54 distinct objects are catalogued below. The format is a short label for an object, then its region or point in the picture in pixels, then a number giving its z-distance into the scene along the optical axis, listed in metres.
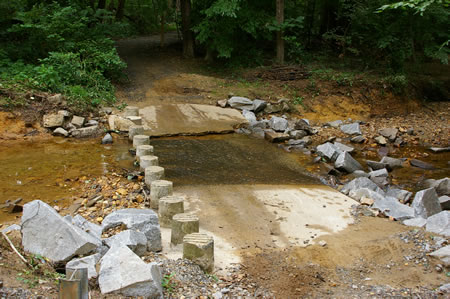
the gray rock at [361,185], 8.34
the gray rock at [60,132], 10.65
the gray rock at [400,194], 8.41
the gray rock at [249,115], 12.91
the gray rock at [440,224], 6.15
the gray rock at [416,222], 6.70
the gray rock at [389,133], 12.65
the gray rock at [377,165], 10.20
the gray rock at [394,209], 7.09
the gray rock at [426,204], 7.29
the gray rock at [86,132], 10.69
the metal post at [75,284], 3.07
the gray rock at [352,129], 12.90
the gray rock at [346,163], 9.80
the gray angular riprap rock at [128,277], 3.93
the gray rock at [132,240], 4.74
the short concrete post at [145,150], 8.58
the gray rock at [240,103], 13.61
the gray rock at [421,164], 10.64
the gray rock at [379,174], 9.41
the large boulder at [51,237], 4.35
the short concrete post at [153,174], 7.32
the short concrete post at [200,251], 4.98
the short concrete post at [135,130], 10.38
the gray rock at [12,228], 5.10
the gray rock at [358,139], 12.45
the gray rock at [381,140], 12.34
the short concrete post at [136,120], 11.03
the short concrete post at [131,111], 11.55
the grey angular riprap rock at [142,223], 5.31
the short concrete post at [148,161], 7.99
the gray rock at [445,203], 7.87
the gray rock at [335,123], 13.51
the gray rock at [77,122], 10.90
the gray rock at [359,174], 9.62
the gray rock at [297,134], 12.16
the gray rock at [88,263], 4.09
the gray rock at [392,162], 10.34
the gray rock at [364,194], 7.76
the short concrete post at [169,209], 6.14
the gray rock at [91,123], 11.04
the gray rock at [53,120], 10.77
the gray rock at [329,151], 10.45
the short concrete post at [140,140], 9.48
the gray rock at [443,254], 5.45
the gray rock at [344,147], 11.28
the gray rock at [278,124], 12.50
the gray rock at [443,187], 8.72
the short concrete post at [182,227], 5.51
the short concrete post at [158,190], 6.68
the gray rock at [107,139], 10.38
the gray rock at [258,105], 13.60
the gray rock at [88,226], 5.10
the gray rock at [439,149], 11.93
